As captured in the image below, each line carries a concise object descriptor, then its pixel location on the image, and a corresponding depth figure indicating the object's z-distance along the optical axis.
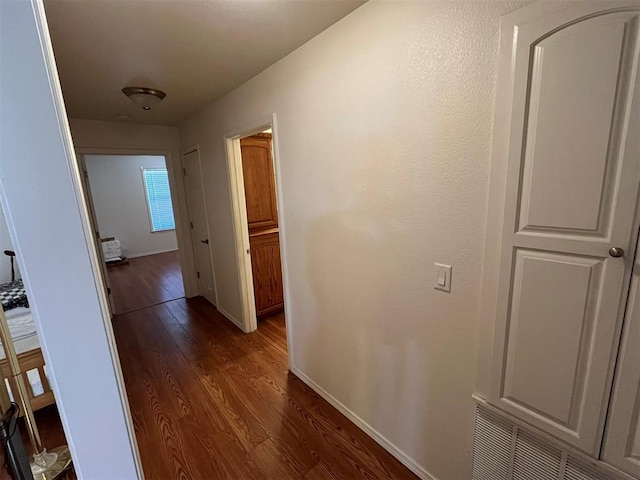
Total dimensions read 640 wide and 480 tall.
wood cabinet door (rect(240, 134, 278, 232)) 3.02
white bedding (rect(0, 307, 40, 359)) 0.64
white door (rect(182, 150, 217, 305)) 3.46
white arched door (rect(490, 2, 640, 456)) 0.78
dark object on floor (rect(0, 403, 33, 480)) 0.61
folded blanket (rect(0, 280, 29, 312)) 0.62
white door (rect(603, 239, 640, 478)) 0.81
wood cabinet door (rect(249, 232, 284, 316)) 3.14
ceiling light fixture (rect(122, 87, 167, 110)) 2.17
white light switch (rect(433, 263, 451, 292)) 1.23
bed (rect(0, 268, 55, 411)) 0.63
